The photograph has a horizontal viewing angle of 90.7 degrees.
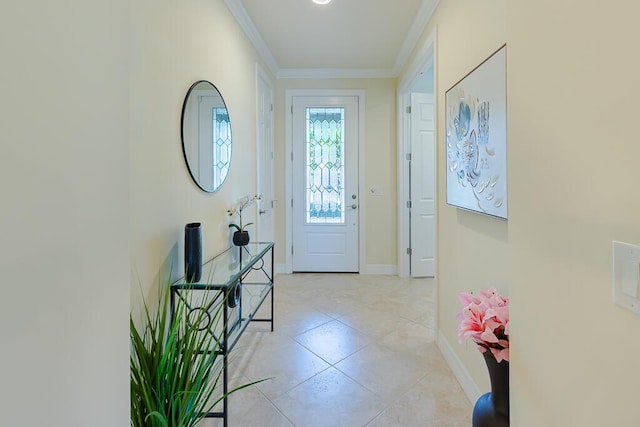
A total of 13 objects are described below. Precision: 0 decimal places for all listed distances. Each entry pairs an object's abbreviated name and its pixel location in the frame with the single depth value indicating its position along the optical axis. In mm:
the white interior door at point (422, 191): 3941
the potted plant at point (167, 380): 1004
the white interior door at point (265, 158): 3389
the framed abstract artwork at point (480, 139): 1373
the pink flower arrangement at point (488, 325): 1091
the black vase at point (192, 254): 1548
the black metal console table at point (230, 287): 1523
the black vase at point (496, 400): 1121
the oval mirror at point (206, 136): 1774
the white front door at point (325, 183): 4125
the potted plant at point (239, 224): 2293
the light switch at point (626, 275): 558
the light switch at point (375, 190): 4157
